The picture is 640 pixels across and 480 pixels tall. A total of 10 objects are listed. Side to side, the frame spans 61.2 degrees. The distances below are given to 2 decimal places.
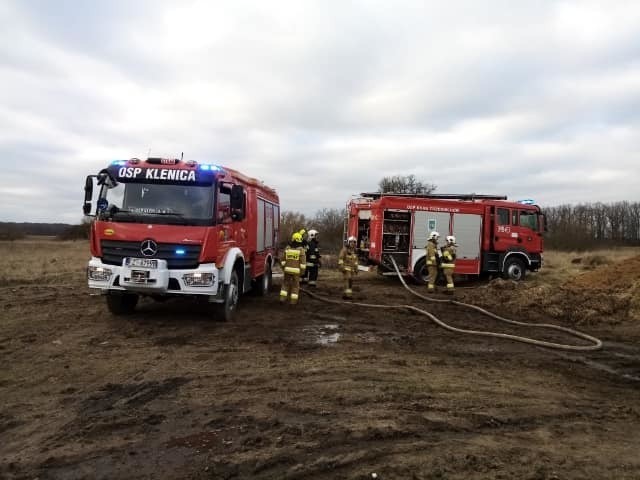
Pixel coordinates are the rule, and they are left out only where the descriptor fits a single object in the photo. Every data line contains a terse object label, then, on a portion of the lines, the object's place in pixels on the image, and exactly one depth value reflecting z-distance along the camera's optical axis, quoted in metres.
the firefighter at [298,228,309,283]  11.71
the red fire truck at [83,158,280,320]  8.37
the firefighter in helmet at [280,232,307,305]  11.12
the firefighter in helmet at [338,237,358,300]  13.16
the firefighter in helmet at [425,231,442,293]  14.58
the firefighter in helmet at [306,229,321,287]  15.24
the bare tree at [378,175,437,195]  44.66
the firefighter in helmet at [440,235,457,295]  14.27
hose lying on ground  7.98
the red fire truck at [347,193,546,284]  16.77
